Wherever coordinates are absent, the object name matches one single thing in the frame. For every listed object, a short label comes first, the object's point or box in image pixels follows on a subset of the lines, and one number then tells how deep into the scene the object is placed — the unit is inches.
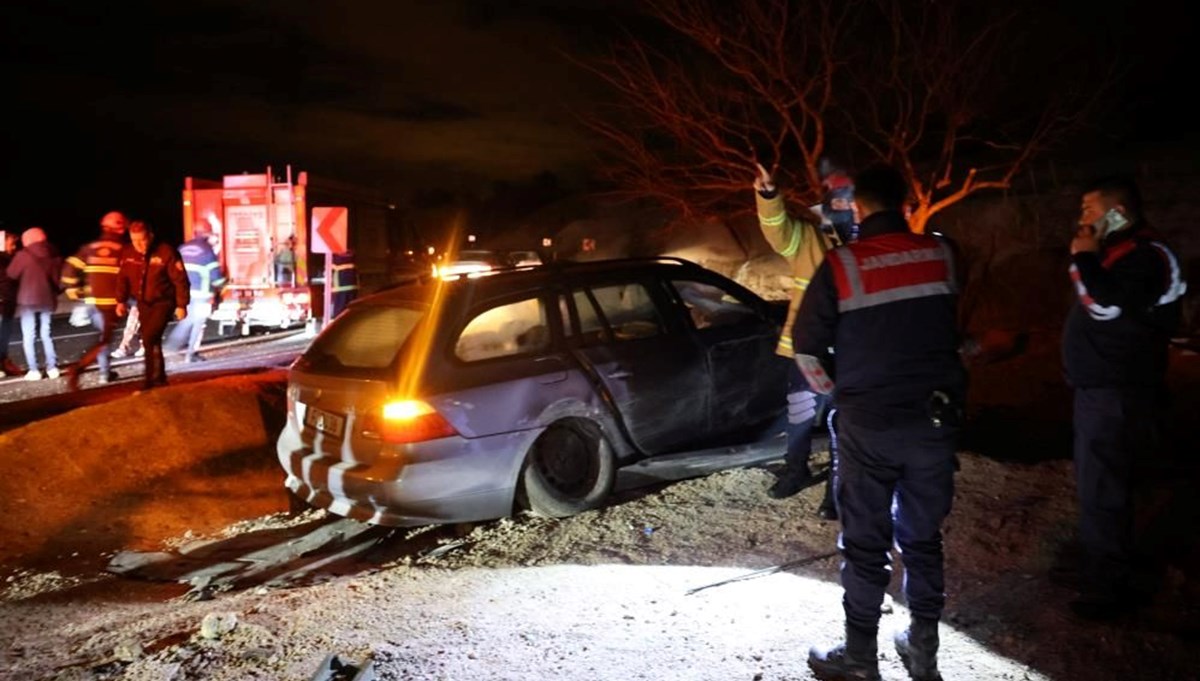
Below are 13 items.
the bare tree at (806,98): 470.3
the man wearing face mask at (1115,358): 148.9
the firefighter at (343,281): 570.9
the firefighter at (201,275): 437.4
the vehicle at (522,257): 883.4
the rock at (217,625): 145.3
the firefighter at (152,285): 372.2
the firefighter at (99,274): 417.4
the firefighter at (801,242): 180.1
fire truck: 619.5
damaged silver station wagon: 200.2
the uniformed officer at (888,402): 127.3
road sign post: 444.5
